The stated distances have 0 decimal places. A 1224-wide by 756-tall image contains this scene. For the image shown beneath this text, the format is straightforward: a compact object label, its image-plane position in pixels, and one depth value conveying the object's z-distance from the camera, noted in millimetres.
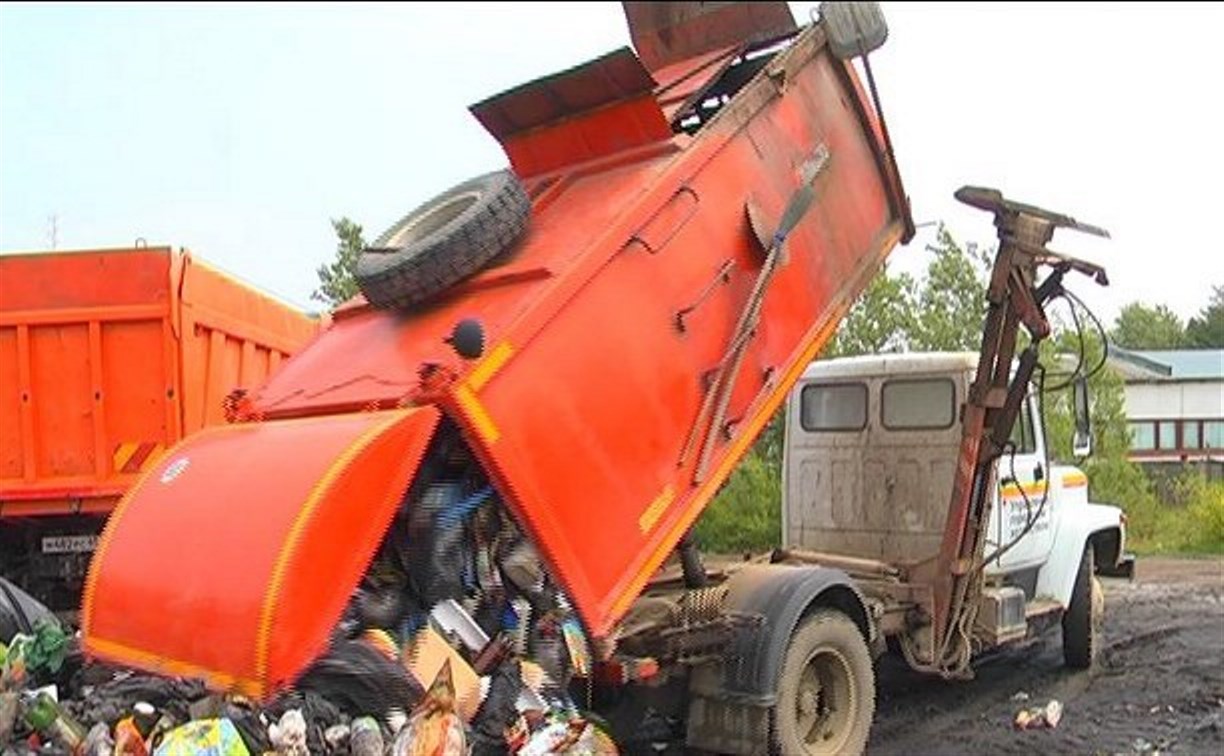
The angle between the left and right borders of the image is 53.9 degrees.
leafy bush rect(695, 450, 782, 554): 14766
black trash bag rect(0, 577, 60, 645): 4934
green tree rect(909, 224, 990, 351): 17391
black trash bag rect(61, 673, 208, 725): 3586
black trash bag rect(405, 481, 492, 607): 4020
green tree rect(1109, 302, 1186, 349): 44156
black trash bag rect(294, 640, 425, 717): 3660
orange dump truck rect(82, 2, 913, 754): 3850
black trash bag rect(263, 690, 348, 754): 3497
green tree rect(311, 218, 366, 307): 15945
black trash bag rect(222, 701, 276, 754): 3400
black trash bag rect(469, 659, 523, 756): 3822
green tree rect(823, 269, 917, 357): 17359
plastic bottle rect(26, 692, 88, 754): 3572
